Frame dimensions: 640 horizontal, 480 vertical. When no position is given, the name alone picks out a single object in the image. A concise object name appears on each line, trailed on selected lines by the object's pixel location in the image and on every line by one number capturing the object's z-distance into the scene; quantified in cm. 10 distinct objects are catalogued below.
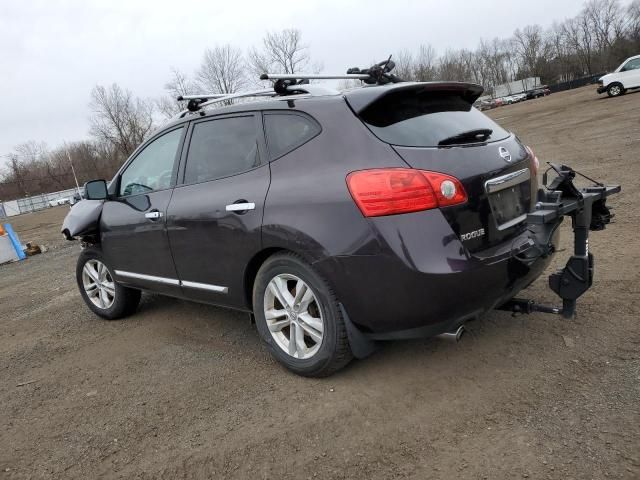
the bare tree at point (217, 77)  6189
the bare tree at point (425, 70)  8406
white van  2427
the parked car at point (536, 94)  7400
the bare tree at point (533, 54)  10138
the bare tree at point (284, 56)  6025
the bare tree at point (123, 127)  7019
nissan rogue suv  258
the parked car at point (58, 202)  5247
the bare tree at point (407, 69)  7956
